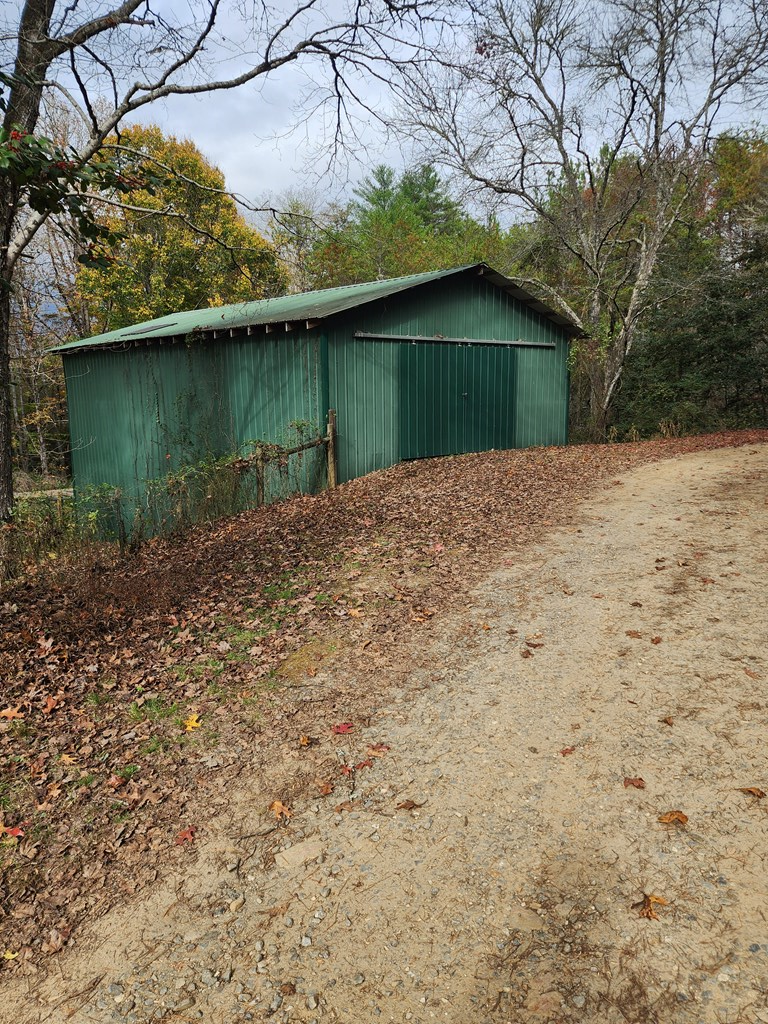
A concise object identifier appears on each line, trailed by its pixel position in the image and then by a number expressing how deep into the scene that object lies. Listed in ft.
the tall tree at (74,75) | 25.38
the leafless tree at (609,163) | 51.93
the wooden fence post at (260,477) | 30.22
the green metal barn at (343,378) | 35.55
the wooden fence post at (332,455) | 34.53
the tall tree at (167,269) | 72.13
